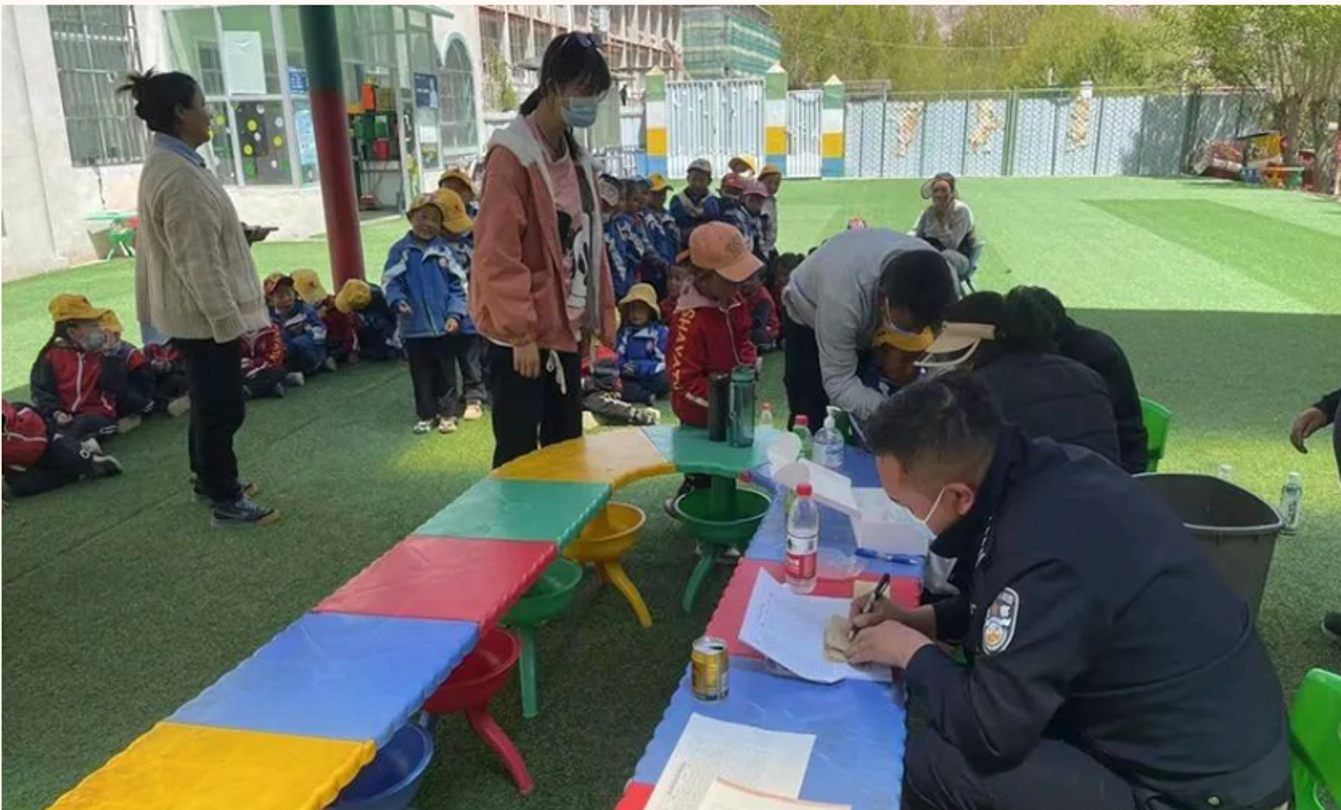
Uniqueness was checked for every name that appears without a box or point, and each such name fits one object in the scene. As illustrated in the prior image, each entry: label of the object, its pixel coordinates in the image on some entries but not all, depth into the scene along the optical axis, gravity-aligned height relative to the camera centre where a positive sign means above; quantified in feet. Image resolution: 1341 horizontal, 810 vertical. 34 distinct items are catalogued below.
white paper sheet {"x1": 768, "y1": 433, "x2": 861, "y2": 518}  8.05 -2.95
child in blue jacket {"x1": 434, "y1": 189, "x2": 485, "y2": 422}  19.12 -2.70
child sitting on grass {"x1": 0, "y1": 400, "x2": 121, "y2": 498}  15.48 -4.93
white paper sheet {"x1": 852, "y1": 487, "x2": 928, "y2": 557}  7.93 -3.21
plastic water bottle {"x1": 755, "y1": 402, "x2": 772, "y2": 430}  13.37 -3.80
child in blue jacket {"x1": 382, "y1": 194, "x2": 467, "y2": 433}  18.57 -3.07
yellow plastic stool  10.94 -4.61
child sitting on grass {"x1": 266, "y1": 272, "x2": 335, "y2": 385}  22.09 -4.13
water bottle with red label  7.21 -3.07
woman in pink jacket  9.64 -1.10
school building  39.55 +1.88
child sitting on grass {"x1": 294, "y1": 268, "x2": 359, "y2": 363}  23.36 -4.20
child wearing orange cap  11.22 -2.17
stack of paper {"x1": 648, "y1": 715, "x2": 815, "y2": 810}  4.99 -3.30
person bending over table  9.06 -1.61
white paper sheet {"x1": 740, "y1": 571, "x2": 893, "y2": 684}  6.07 -3.27
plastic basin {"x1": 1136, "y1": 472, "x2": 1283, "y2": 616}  8.54 -3.58
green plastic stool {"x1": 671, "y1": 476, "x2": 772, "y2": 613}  11.31 -4.63
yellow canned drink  5.76 -3.12
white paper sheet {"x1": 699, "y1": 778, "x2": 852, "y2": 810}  4.85 -3.28
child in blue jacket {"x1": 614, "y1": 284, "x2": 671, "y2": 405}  20.24 -4.34
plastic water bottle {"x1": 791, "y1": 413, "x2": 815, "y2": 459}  11.15 -3.42
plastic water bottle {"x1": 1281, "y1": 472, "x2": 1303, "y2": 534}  11.51 -4.40
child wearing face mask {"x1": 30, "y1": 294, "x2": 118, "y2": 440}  17.31 -3.98
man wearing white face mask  4.89 -2.57
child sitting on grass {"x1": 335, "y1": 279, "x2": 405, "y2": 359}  24.14 -4.51
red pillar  24.35 +0.04
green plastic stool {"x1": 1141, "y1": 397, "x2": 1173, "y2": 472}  10.80 -3.26
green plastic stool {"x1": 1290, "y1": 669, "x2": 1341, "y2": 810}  5.15 -3.24
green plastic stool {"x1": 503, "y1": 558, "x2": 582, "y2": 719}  9.08 -4.42
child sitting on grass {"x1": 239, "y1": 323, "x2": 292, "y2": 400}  20.68 -4.66
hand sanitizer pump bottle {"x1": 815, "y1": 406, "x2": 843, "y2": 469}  10.12 -3.19
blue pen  7.84 -3.38
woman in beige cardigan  11.87 -1.44
